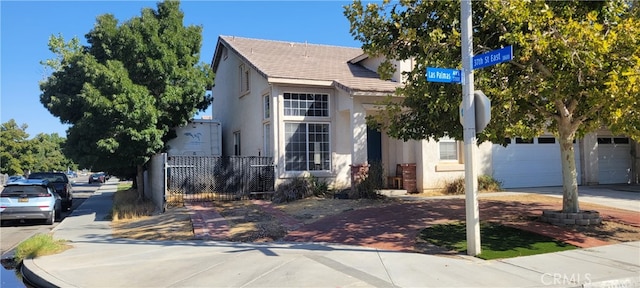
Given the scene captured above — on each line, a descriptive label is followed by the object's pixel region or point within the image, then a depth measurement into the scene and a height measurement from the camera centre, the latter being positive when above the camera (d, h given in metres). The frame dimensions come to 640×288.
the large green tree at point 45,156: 62.02 +1.92
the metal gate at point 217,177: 15.87 -0.47
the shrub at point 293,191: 14.70 -0.94
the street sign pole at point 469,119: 7.41 +0.66
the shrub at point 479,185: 15.55 -0.93
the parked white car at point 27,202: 14.18 -1.09
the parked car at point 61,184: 19.80 -0.75
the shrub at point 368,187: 13.92 -0.80
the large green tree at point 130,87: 15.27 +2.87
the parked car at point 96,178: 59.42 -1.59
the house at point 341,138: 15.81 +0.86
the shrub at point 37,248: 8.50 -1.57
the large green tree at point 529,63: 7.66 +1.71
